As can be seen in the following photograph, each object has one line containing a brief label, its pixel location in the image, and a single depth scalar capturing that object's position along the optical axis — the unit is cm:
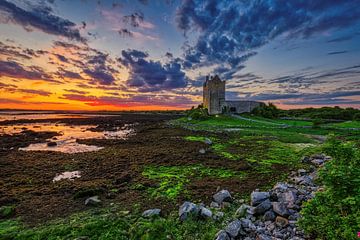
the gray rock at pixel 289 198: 670
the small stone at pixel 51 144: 2380
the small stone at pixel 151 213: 682
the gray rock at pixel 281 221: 574
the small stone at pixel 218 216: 653
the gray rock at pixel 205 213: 648
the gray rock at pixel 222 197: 783
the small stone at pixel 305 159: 1349
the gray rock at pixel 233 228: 539
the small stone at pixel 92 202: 811
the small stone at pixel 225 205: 744
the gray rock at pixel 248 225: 572
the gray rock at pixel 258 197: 715
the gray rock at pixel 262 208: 650
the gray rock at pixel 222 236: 520
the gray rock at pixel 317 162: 1269
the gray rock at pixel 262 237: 521
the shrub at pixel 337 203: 411
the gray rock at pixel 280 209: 608
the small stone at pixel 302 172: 1065
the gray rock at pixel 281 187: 807
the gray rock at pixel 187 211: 649
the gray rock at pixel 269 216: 612
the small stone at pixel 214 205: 752
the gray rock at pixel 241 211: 652
